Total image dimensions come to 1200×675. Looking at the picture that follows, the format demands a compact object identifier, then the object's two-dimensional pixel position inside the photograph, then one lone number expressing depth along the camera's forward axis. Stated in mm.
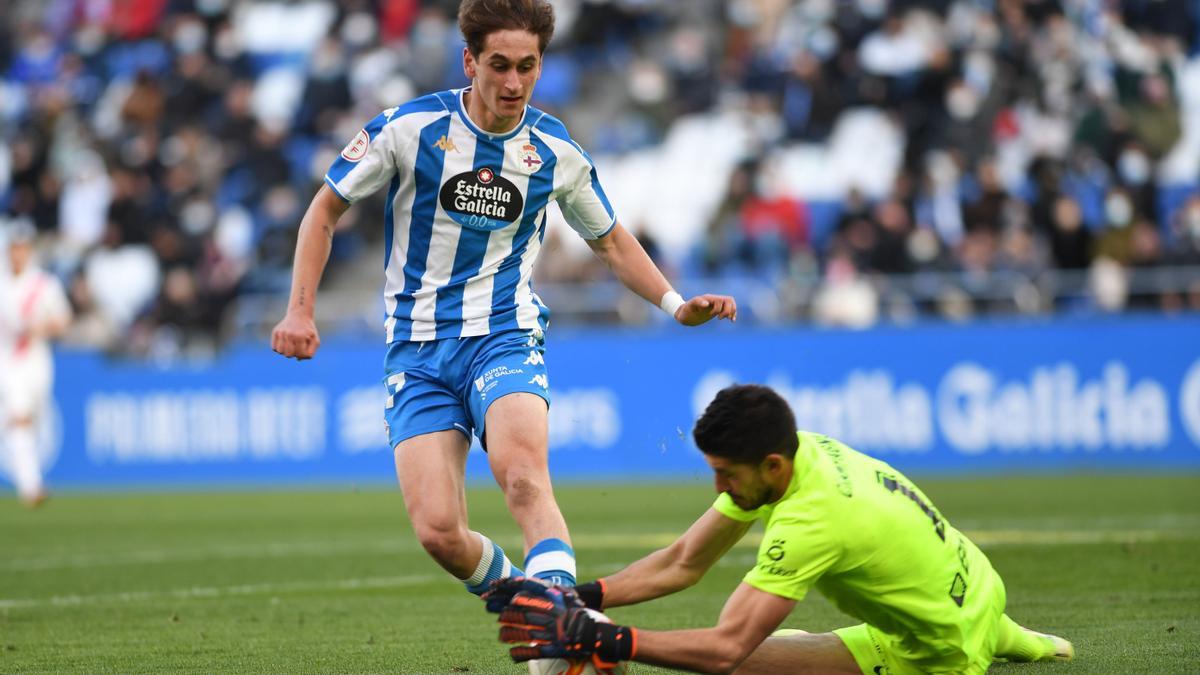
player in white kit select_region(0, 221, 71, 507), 35469
